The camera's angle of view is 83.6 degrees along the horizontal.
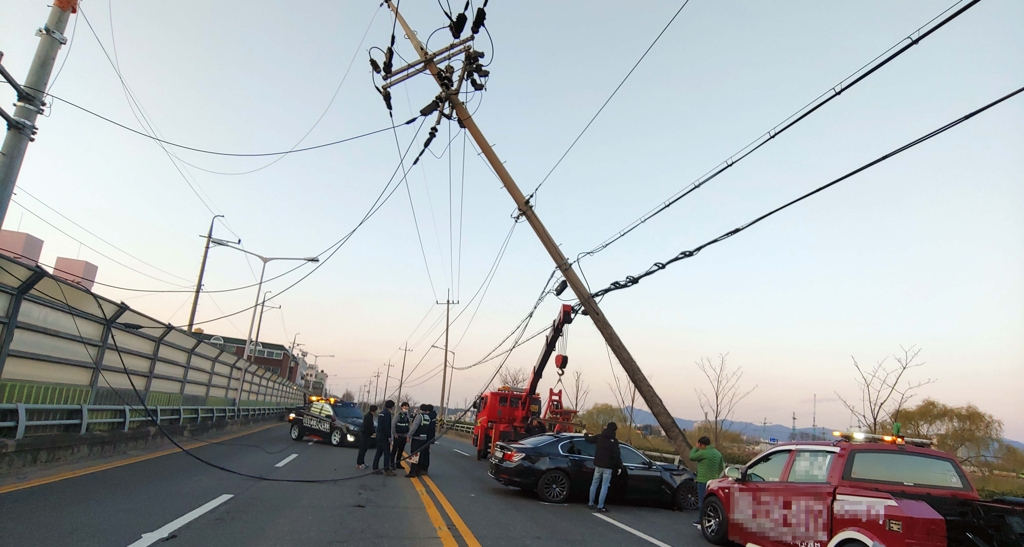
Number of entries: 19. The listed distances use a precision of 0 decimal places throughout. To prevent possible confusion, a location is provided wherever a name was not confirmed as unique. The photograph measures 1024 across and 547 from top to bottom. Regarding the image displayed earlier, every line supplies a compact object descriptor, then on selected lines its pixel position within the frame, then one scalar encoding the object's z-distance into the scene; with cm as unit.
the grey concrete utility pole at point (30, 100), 780
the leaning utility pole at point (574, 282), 1748
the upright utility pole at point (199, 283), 2375
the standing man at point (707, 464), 1012
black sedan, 1109
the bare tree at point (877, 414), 1686
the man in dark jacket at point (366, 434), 1389
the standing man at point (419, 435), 1300
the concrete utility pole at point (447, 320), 4839
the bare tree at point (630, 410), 2933
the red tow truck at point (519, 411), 2061
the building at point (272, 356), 9881
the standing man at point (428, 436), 1319
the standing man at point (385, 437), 1309
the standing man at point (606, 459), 1050
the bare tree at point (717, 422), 2441
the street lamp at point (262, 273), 2642
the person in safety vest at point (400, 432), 1363
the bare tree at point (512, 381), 5874
